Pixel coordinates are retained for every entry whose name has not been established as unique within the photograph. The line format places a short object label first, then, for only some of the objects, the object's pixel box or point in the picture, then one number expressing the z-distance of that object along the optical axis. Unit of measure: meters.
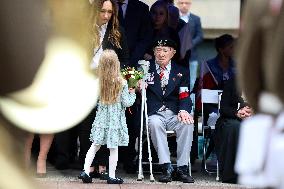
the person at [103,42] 17.48
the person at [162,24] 18.70
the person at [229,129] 18.08
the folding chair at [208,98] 18.97
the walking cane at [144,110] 17.87
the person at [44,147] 17.80
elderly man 17.94
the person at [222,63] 19.27
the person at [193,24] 21.24
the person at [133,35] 18.28
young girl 16.94
